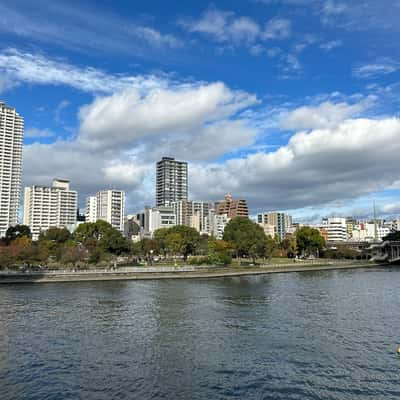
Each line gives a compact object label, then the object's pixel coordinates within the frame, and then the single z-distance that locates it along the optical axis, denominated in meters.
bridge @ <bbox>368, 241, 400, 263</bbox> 149.25
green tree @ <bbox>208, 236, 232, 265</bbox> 102.12
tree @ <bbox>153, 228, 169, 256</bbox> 127.54
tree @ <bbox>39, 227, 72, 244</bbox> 120.03
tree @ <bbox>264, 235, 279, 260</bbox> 120.03
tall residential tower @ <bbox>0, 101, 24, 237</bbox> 190.62
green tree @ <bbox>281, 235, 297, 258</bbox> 164.26
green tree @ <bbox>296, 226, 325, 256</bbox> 146.25
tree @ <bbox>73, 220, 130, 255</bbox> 104.38
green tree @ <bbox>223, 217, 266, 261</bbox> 116.06
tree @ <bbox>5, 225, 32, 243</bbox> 134.50
